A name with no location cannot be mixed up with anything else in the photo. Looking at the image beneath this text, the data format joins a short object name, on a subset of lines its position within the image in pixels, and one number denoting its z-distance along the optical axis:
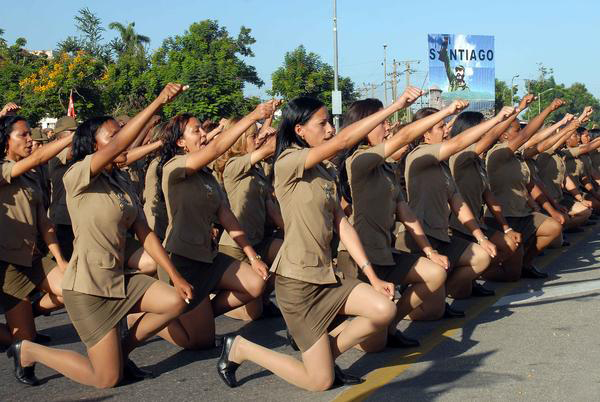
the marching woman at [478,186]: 8.29
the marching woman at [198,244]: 6.63
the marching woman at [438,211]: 7.61
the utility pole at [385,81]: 68.95
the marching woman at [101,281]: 5.59
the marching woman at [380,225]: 6.49
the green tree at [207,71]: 37.12
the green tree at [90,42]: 64.25
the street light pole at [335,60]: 31.61
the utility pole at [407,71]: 72.19
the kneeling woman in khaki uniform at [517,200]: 9.56
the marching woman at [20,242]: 6.88
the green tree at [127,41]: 71.44
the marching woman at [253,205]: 8.05
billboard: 56.50
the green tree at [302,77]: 42.94
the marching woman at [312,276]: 5.44
